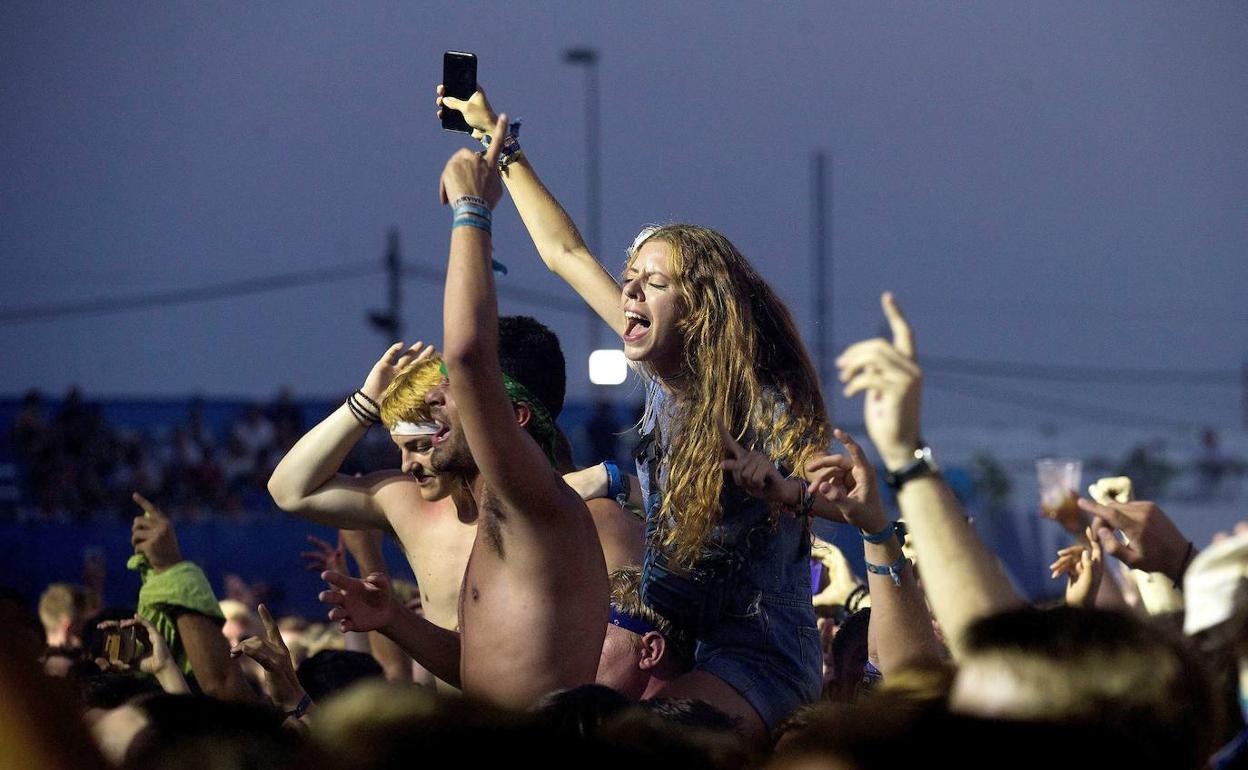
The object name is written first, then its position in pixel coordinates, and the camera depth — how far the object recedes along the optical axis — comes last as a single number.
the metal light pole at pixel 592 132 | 23.86
